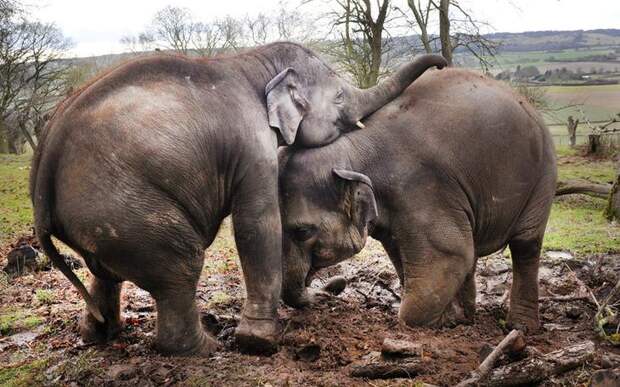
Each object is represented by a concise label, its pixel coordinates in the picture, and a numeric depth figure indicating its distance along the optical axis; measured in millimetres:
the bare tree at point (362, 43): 19125
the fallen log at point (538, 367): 4055
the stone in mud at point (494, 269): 7910
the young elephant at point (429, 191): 5516
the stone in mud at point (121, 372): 4449
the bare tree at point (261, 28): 24281
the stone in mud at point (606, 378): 3643
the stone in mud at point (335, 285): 6961
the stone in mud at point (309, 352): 4986
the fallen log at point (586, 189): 13125
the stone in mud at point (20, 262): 8398
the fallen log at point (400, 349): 4555
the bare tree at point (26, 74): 25861
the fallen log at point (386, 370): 4410
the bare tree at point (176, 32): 28891
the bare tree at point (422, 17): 19194
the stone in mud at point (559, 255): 8547
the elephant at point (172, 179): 4348
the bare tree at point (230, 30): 26125
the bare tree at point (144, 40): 27389
